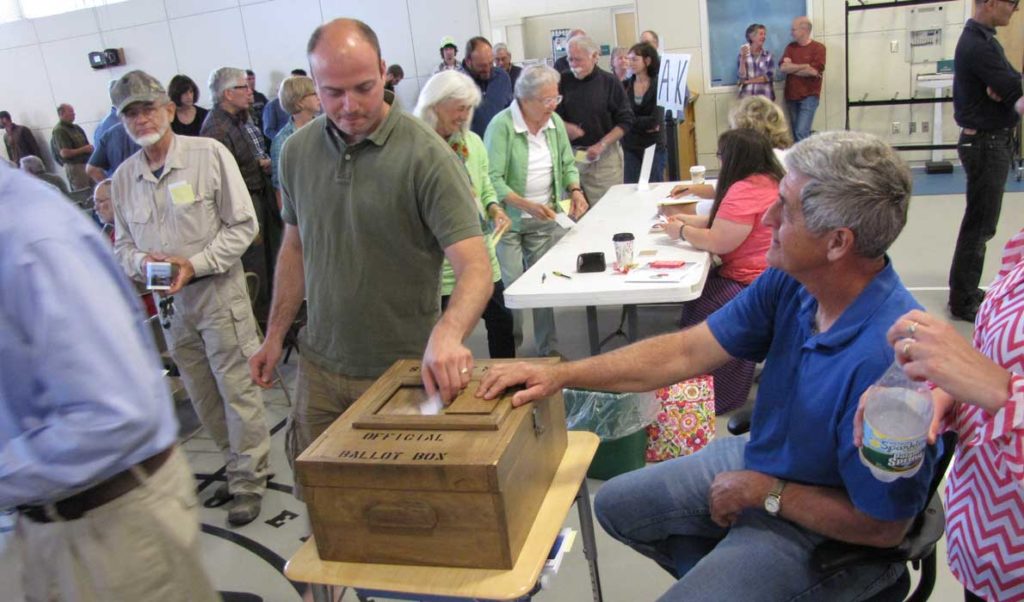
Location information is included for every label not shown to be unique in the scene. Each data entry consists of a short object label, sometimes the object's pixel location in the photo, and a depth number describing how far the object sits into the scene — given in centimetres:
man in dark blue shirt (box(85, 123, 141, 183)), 448
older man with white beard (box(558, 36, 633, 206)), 540
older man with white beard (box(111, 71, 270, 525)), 274
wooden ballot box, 133
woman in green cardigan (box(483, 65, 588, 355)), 396
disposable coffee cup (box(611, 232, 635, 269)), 311
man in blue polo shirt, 148
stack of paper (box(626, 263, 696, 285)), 288
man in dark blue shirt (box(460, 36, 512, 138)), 629
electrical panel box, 789
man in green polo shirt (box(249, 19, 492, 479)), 185
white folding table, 283
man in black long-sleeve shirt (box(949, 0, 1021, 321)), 382
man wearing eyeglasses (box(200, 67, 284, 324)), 462
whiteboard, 841
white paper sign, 541
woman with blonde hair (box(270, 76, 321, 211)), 437
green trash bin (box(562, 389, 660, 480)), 297
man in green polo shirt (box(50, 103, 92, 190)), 949
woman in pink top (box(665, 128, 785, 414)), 317
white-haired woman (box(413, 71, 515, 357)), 340
